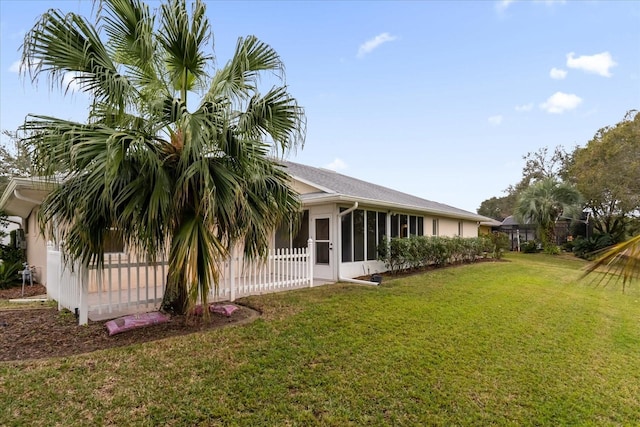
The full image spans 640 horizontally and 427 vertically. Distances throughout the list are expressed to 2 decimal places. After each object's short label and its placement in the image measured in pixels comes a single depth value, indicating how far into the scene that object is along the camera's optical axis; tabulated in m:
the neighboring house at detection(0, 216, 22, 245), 13.04
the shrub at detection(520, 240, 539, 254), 26.22
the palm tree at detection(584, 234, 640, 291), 2.11
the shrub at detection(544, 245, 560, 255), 24.25
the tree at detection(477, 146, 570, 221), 35.65
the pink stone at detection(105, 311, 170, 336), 4.81
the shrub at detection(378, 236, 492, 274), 11.37
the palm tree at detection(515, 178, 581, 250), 23.47
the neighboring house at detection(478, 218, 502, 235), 32.21
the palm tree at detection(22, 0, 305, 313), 4.27
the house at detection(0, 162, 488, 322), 6.01
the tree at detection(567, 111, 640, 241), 18.45
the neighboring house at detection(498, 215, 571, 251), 29.98
